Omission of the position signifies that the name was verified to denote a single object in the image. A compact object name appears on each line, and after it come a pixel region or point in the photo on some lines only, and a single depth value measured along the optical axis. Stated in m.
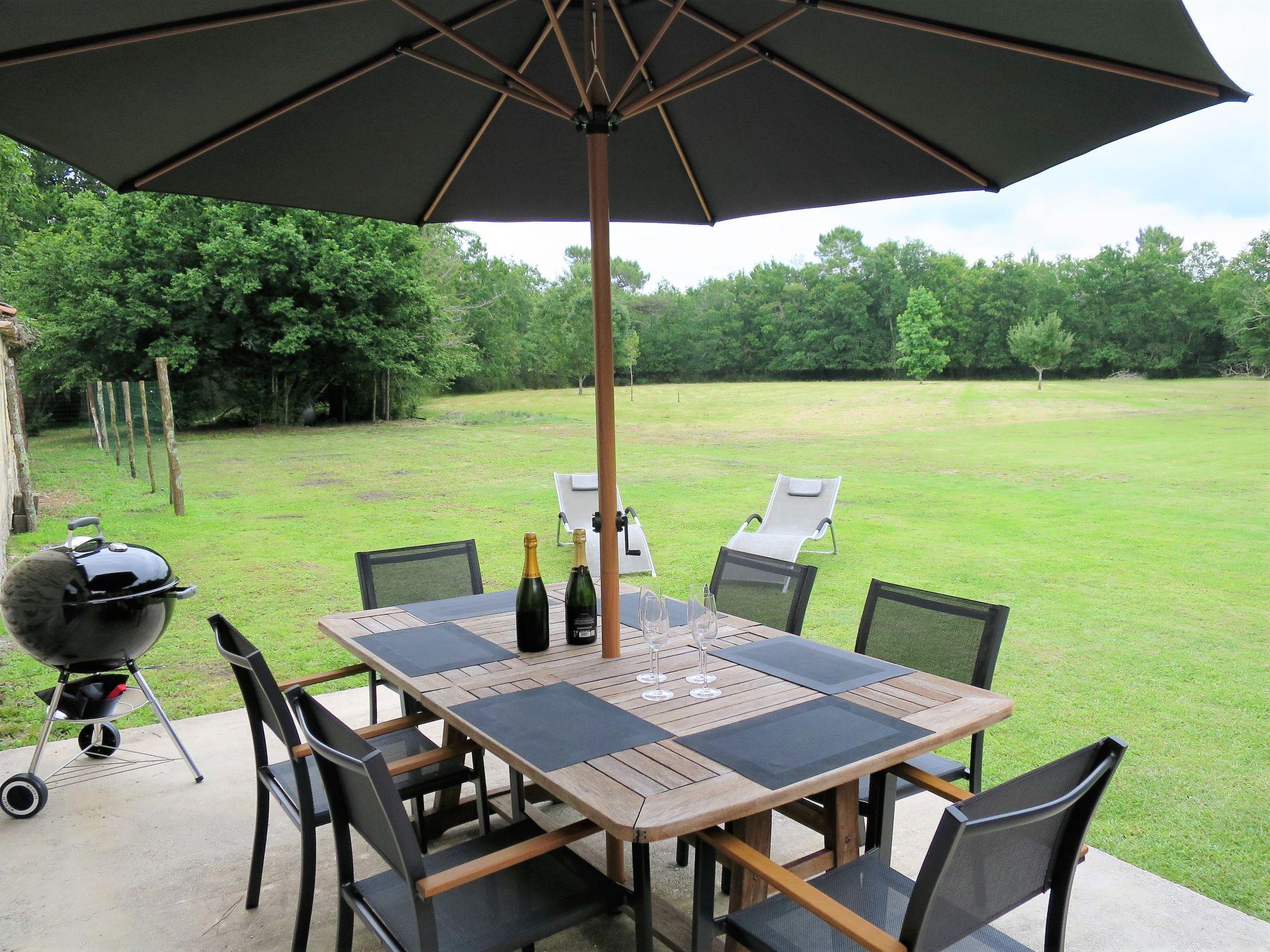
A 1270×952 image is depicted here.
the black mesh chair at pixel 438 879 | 1.46
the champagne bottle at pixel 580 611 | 2.35
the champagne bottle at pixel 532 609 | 2.28
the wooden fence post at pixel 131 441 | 10.10
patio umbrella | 1.78
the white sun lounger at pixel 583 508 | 6.82
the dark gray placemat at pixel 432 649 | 2.22
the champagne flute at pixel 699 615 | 1.99
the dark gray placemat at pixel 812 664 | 2.09
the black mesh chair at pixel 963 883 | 1.25
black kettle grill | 2.96
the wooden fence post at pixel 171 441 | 8.95
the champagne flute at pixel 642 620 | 2.04
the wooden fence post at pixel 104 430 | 12.60
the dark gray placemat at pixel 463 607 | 2.72
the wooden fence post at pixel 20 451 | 7.91
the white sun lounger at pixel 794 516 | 6.73
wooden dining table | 1.46
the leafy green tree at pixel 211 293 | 17.34
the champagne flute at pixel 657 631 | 1.99
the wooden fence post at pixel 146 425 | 9.77
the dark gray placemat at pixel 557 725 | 1.67
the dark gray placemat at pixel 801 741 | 1.59
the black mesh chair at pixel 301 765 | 1.93
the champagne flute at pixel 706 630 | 1.99
